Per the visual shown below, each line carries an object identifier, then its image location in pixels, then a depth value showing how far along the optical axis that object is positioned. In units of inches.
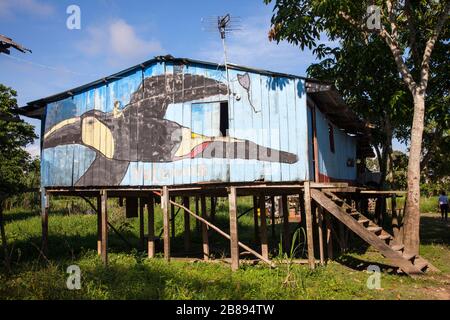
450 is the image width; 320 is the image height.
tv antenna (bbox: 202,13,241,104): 450.6
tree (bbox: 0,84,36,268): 1037.2
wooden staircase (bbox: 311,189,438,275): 399.9
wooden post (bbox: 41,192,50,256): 515.5
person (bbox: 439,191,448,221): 957.8
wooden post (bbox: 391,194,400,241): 623.6
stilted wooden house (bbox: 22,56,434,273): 435.2
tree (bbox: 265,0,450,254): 469.4
